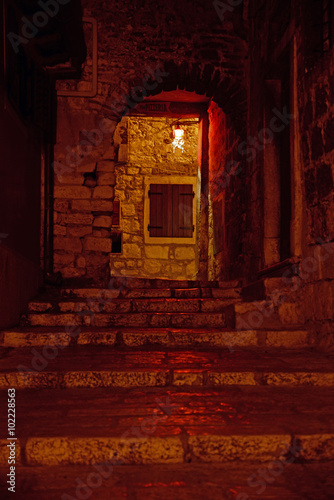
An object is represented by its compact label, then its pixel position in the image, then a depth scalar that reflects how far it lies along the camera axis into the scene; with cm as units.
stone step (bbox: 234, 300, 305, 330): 458
